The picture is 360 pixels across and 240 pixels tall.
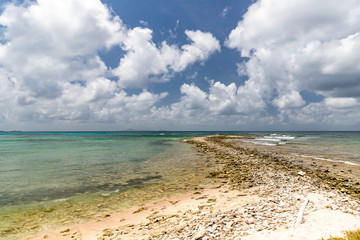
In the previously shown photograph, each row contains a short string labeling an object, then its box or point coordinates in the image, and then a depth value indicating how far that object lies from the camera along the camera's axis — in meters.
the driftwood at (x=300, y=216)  5.30
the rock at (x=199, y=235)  5.00
